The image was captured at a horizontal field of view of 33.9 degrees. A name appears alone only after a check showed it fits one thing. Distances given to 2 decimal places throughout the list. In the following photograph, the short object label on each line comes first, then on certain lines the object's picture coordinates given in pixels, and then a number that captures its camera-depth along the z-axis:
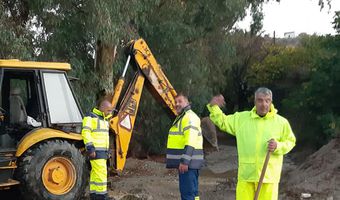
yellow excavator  8.02
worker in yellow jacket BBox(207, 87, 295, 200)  5.81
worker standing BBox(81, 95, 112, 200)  8.88
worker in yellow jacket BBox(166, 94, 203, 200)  7.70
